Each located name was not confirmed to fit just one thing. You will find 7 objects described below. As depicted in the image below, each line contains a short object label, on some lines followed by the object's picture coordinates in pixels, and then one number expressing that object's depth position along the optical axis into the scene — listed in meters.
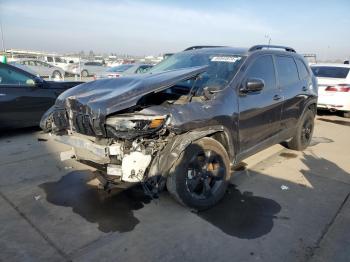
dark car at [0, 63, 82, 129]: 6.57
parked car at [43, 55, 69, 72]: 30.48
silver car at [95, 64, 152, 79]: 13.67
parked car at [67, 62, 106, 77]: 28.16
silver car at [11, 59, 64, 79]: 24.25
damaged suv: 3.23
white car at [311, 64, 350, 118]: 9.38
